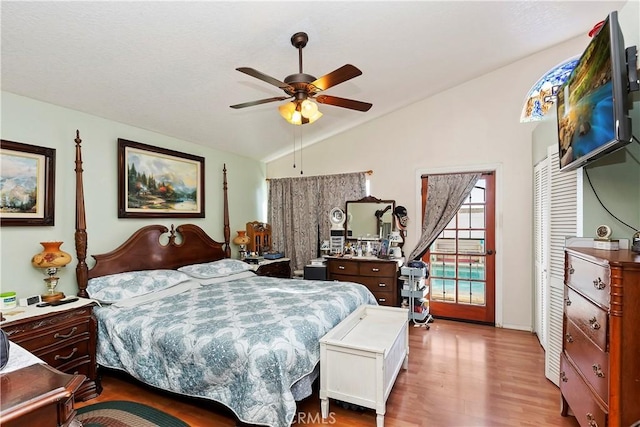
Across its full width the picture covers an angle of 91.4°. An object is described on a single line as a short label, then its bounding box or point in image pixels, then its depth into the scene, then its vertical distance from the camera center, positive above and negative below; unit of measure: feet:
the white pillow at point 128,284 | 8.89 -2.20
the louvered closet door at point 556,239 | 7.77 -0.78
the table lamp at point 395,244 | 14.30 -1.56
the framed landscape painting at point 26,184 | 7.99 +0.76
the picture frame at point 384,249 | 14.12 -1.74
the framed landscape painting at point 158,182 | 10.83 +1.13
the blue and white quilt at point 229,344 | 6.01 -2.86
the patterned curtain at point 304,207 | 16.01 +0.23
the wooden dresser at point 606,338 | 4.50 -2.02
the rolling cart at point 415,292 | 13.32 -3.50
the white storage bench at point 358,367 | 6.68 -3.49
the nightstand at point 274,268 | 14.06 -2.68
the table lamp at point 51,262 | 8.05 -1.30
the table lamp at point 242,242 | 14.87 -1.44
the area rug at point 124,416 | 6.89 -4.67
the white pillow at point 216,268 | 11.71 -2.24
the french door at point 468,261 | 13.60 -2.29
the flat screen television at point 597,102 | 4.81 +1.93
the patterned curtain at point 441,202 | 13.73 +0.41
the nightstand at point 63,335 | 6.93 -2.92
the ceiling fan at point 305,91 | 6.68 +2.83
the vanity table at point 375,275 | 13.52 -2.85
